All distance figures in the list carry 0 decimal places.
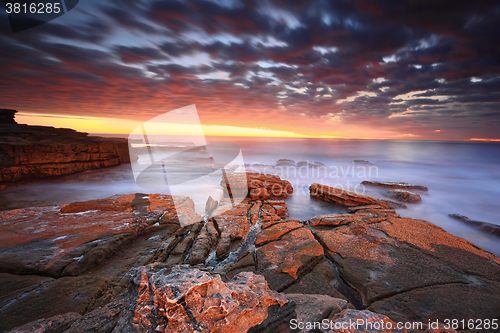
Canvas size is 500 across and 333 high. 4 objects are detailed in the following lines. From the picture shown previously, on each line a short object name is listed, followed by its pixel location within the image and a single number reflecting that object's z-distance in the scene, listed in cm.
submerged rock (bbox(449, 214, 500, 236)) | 663
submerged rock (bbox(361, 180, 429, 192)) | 1239
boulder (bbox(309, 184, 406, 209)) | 890
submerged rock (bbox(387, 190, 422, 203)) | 1015
